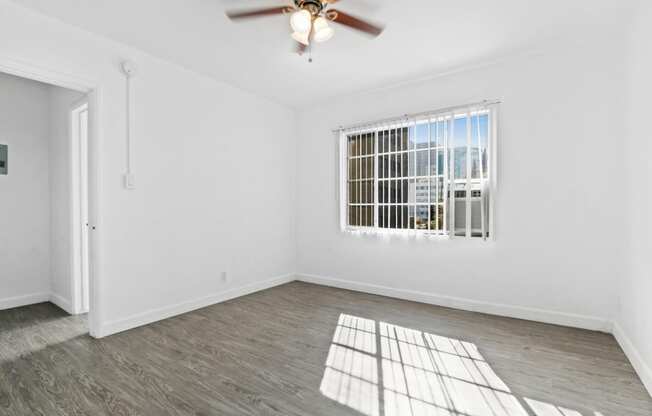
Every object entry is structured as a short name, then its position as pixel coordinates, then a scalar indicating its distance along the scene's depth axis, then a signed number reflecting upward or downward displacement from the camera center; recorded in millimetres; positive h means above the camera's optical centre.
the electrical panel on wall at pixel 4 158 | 3576 +547
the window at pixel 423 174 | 3381 +360
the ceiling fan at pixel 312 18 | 2160 +1316
